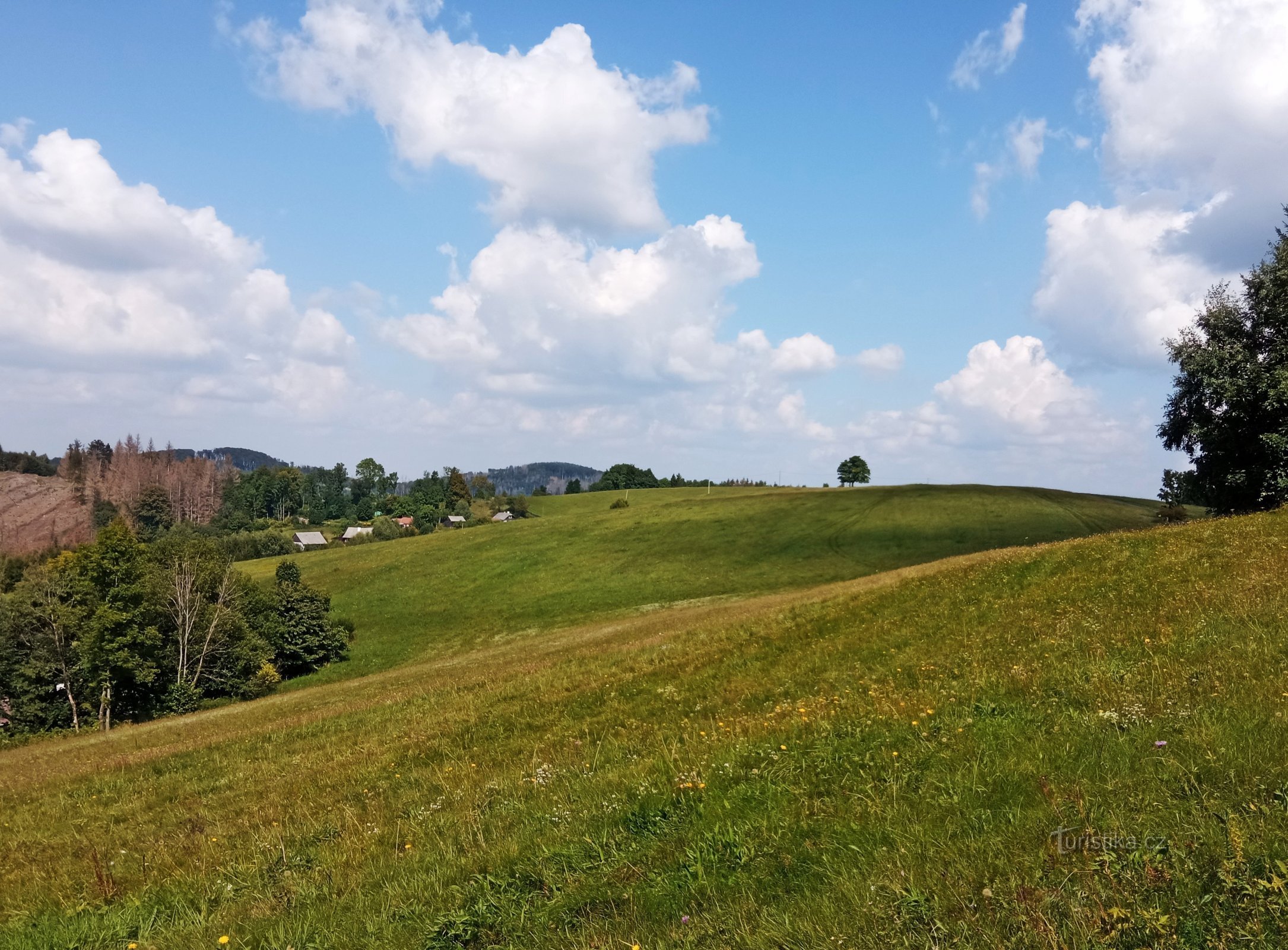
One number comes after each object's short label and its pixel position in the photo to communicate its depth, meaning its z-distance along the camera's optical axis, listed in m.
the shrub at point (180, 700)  60.78
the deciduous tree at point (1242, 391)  34.78
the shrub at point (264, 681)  63.78
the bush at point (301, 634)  69.00
